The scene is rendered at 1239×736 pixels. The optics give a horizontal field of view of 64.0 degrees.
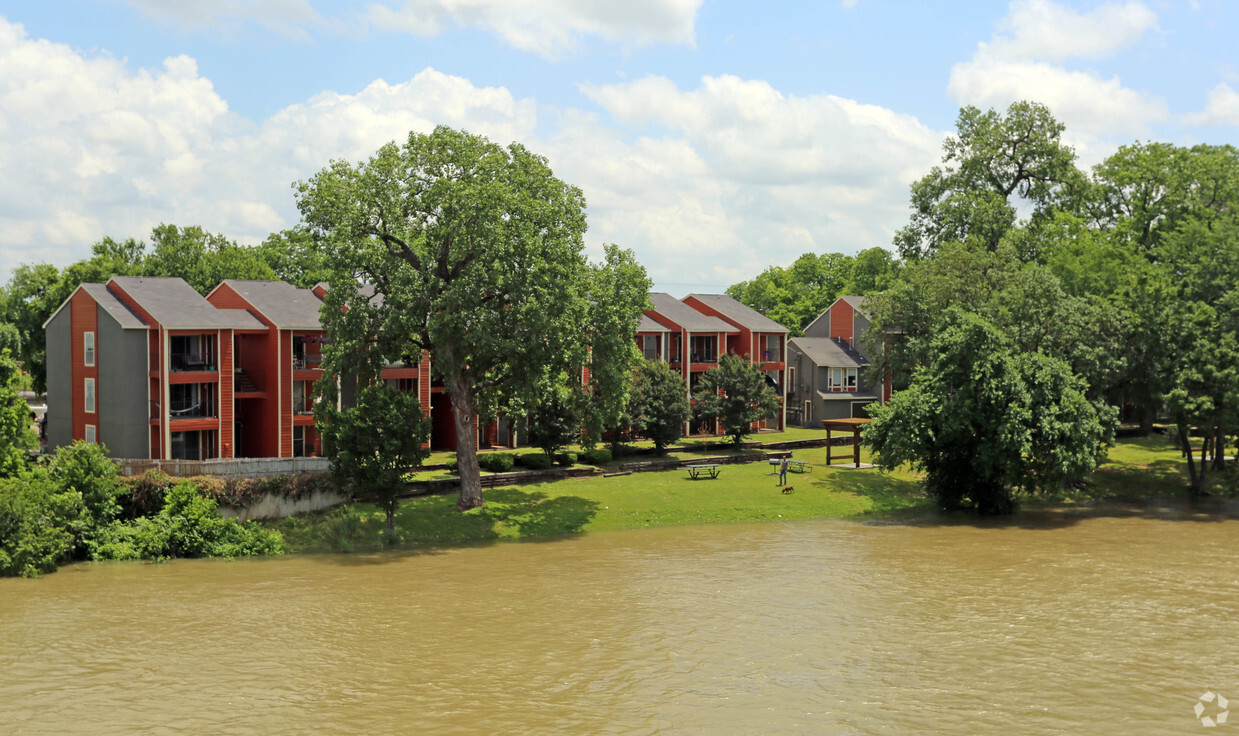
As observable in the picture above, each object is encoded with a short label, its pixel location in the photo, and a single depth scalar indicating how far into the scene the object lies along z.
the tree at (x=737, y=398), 63.12
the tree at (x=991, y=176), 80.19
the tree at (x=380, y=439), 40.09
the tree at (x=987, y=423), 46.66
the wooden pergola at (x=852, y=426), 57.41
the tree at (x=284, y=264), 83.38
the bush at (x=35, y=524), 34.84
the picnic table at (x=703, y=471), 54.16
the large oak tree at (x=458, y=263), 42.62
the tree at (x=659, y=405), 58.47
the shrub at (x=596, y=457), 55.88
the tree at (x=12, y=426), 39.00
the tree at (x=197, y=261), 78.25
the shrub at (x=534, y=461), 53.38
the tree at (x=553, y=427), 52.59
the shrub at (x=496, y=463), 51.75
